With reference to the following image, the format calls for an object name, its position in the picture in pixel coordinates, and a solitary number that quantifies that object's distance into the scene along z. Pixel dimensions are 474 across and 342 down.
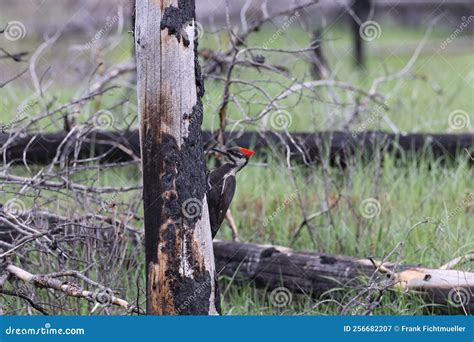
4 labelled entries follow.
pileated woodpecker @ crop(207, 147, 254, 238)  8.28
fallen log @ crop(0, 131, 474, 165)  12.60
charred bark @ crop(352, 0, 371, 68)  23.66
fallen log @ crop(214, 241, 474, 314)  8.45
